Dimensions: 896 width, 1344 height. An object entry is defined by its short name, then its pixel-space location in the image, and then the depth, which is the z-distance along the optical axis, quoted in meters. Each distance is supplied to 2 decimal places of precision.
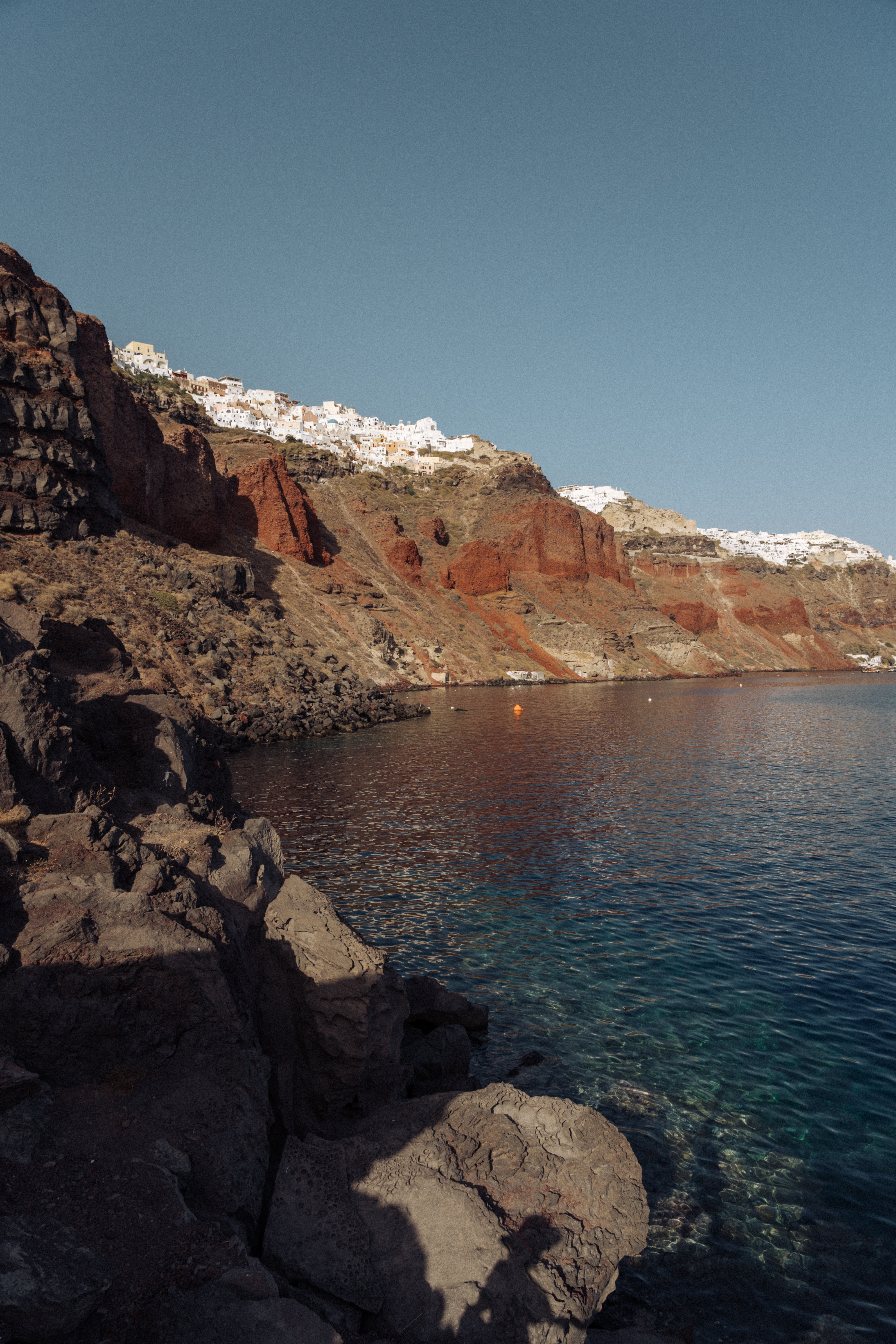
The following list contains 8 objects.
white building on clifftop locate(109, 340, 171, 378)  185.50
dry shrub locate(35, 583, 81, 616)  38.47
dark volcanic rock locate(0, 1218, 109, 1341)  4.22
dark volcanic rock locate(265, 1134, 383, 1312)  6.15
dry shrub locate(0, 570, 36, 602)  36.97
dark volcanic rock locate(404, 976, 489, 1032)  12.22
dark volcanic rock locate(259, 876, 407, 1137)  8.80
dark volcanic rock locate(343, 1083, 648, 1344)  6.09
